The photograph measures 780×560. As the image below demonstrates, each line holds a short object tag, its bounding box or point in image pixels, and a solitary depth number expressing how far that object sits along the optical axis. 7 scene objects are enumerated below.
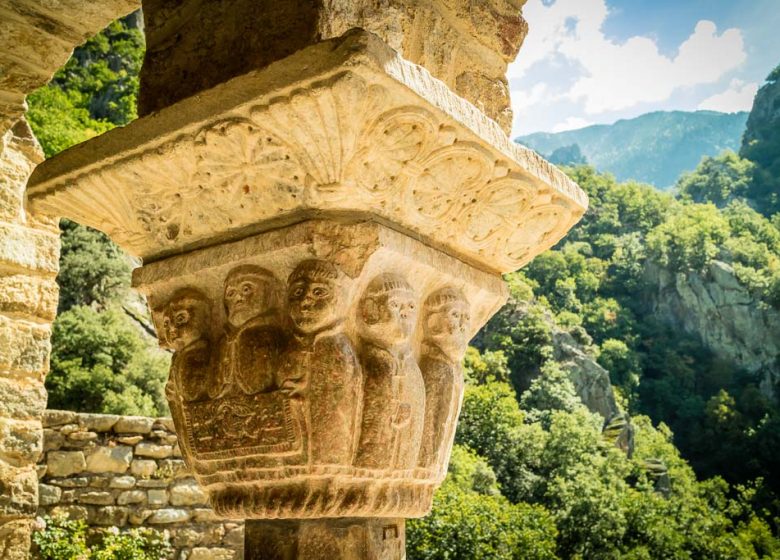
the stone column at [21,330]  2.40
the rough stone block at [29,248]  2.51
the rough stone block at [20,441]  2.41
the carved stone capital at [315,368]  1.25
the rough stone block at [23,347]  2.45
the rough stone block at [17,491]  2.38
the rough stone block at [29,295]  2.47
